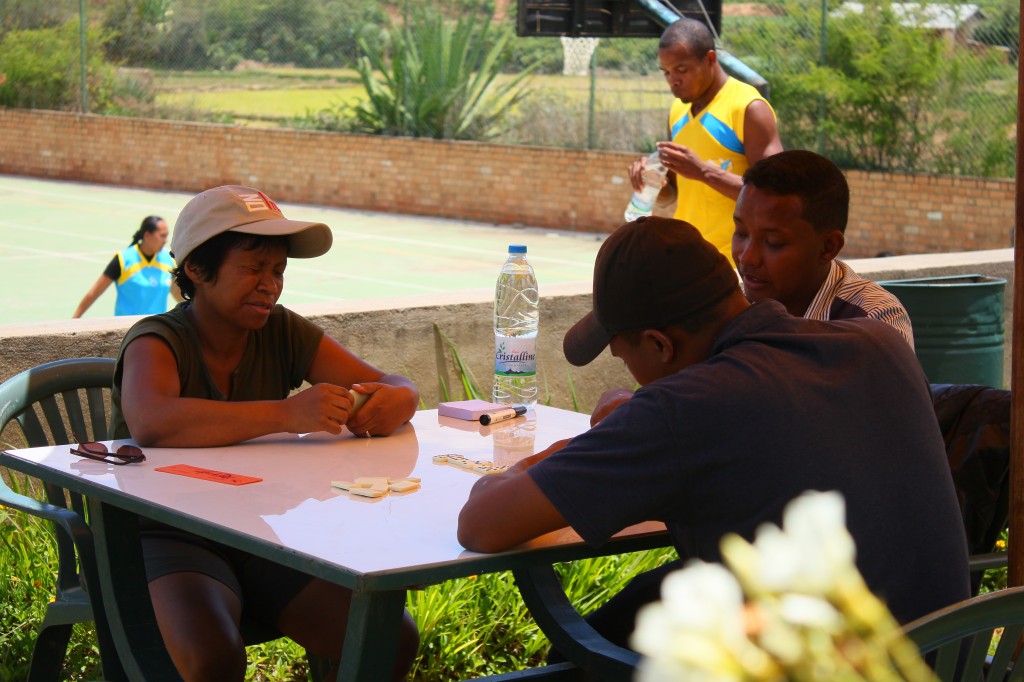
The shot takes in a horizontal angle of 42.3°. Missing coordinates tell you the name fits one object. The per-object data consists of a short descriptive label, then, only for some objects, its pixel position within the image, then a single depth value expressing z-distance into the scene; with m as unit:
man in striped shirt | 3.24
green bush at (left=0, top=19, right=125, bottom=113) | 28.19
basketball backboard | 9.53
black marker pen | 3.53
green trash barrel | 5.84
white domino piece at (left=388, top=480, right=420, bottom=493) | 2.72
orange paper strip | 2.75
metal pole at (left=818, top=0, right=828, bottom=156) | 18.89
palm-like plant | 24.23
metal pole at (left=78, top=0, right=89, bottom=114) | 26.89
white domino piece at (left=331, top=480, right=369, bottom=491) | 2.71
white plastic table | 2.25
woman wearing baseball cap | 2.81
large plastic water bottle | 3.88
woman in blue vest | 8.87
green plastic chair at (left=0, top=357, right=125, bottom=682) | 3.03
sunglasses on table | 2.89
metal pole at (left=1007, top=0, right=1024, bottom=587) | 2.87
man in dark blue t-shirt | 2.08
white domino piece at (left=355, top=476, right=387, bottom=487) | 2.72
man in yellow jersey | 5.86
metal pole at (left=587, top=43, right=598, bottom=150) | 22.20
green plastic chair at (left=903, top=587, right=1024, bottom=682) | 1.85
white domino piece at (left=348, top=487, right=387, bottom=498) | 2.66
